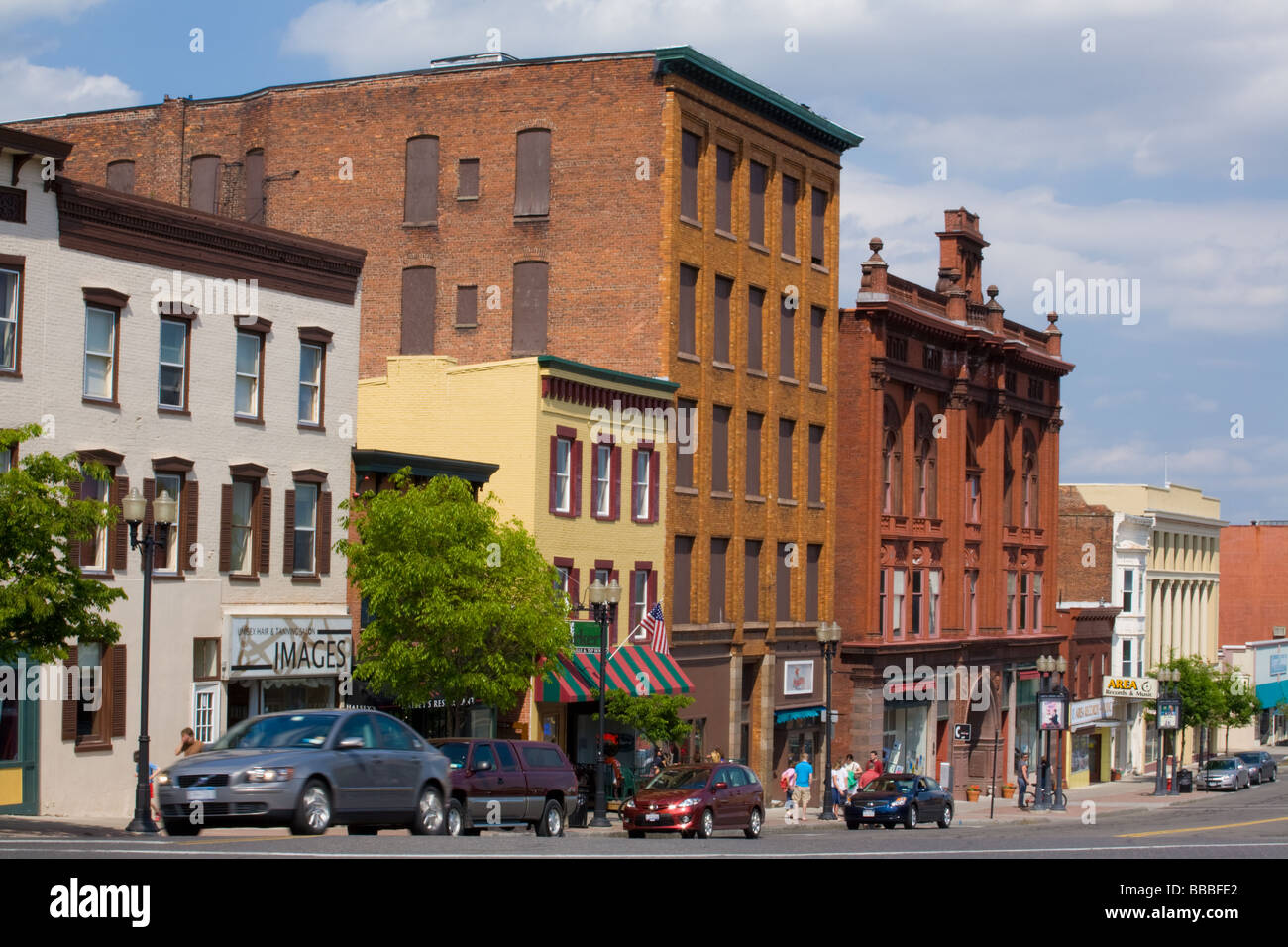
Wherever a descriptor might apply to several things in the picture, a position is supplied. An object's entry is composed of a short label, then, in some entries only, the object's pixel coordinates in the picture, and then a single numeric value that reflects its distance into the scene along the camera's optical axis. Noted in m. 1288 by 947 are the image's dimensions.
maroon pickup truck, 27.39
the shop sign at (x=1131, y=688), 85.56
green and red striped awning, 43.09
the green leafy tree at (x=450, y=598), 35.59
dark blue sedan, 45.34
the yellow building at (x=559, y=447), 43.84
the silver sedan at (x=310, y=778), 19.56
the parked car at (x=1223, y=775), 77.44
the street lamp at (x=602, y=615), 38.16
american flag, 46.19
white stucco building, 32.59
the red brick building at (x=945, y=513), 62.19
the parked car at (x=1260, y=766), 82.19
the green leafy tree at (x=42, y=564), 24.64
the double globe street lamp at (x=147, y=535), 27.55
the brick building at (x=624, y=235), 50.84
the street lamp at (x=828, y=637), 51.38
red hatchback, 33.75
